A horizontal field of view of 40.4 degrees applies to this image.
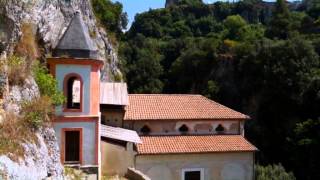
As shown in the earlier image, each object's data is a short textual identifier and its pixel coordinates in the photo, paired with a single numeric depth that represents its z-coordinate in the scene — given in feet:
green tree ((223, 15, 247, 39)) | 256.73
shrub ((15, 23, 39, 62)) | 44.90
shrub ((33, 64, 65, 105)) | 53.26
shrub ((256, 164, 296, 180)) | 104.20
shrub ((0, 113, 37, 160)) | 31.64
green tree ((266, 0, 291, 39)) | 214.28
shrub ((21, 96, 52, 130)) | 39.33
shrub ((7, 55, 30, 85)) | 39.26
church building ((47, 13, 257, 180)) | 67.00
